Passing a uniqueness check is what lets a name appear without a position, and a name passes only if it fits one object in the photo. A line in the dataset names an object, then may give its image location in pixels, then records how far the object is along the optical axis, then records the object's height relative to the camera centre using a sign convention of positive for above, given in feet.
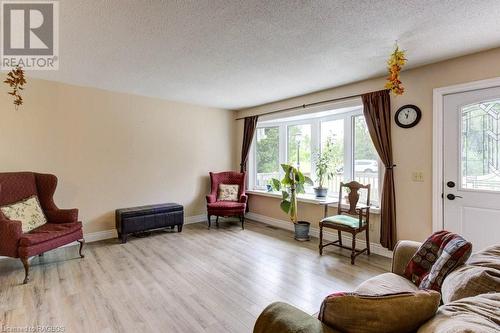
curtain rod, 12.96 +3.58
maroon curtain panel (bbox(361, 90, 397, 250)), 11.19 +0.43
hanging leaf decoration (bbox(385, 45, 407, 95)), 7.50 +2.79
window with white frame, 13.08 +1.25
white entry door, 8.84 +0.10
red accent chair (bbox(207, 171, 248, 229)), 15.90 -2.10
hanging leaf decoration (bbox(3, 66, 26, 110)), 8.39 +2.97
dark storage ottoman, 13.42 -2.80
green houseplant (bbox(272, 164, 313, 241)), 14.03 -1.61
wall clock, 10.55 +2.19
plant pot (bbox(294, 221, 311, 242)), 13.99 -3.48
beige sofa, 2.65 -1.72
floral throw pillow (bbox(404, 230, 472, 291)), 4.87 -1.91
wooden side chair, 10.80 -2.29
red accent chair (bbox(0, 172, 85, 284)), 9.12 -2.28
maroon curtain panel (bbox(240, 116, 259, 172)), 18.26 +2.22
